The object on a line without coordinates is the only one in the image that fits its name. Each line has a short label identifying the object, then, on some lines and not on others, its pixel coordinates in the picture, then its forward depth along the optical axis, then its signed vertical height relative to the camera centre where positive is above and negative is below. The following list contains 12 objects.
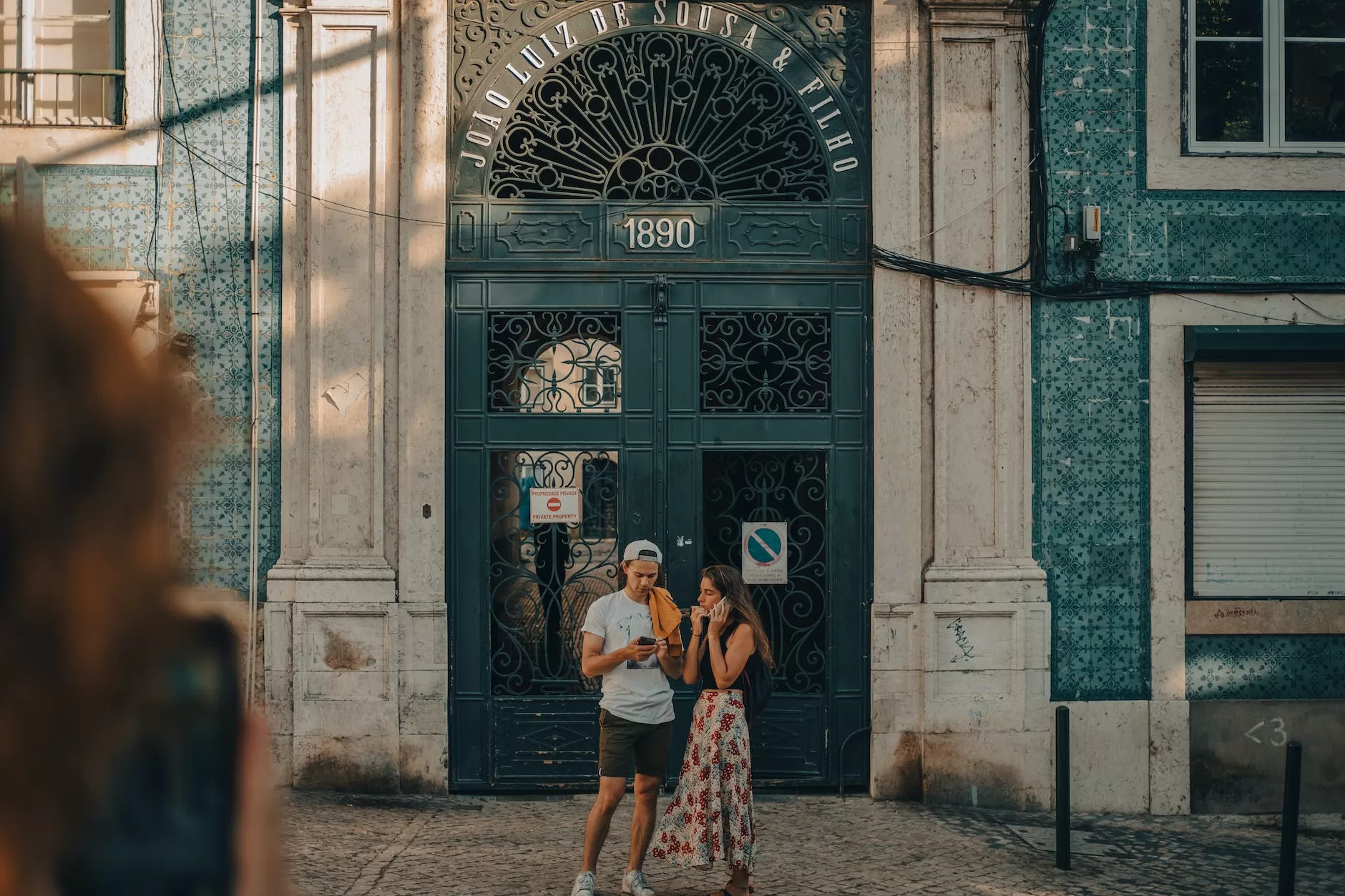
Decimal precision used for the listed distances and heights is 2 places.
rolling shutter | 9.86 -0.10
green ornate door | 9.72 +0.77
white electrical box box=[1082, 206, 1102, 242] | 9.55 +1.57
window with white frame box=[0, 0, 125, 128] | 9.70 +2.65
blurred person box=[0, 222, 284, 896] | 1.05 -0.06
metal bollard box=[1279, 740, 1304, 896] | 6.96 -1.69
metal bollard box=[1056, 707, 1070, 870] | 7.75 -1.71
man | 7.14 -1.15
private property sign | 9.71 -0.28
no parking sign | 9.74 -0.60
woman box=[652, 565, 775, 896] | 7.08 -1.38
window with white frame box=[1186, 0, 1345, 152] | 9.91 +2.63
